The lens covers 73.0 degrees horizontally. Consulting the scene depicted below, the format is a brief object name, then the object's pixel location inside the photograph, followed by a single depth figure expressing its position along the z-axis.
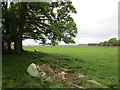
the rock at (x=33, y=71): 7.35
